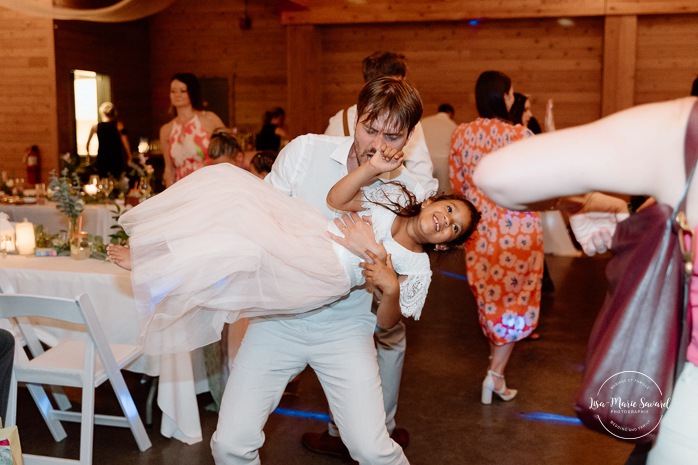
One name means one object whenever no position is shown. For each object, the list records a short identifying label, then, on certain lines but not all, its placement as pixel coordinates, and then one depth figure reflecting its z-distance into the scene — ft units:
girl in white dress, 7.00
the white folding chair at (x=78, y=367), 9.83
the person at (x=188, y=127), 18.17
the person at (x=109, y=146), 31.17
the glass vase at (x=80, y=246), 12.89
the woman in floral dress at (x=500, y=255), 13.46
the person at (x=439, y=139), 28.96
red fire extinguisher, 35.83
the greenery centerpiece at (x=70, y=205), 13.84
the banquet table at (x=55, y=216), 18.93
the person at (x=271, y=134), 31.14
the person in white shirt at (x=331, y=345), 7.63
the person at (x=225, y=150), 14.44
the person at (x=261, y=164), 13.92
